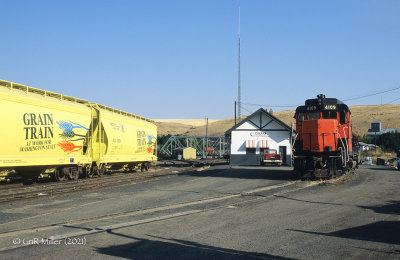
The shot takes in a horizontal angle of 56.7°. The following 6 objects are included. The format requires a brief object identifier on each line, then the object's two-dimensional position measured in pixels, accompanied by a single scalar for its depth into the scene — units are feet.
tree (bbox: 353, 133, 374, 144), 283.83
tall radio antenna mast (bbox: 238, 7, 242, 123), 180.26
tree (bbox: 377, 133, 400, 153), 246.27
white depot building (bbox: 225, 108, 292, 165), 136.56
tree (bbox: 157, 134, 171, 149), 283.28
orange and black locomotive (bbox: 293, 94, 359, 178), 66.23
